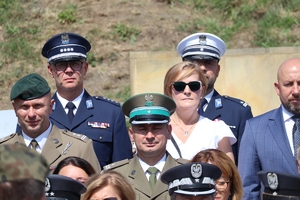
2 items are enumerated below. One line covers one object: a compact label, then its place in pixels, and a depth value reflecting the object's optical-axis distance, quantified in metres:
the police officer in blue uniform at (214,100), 10.24
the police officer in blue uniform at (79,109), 9.86
